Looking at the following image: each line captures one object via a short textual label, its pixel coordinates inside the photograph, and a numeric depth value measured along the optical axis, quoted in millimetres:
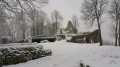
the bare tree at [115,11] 17079
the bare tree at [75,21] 39952
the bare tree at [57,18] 34584
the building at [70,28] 38513
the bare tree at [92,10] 14029
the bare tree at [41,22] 30916
